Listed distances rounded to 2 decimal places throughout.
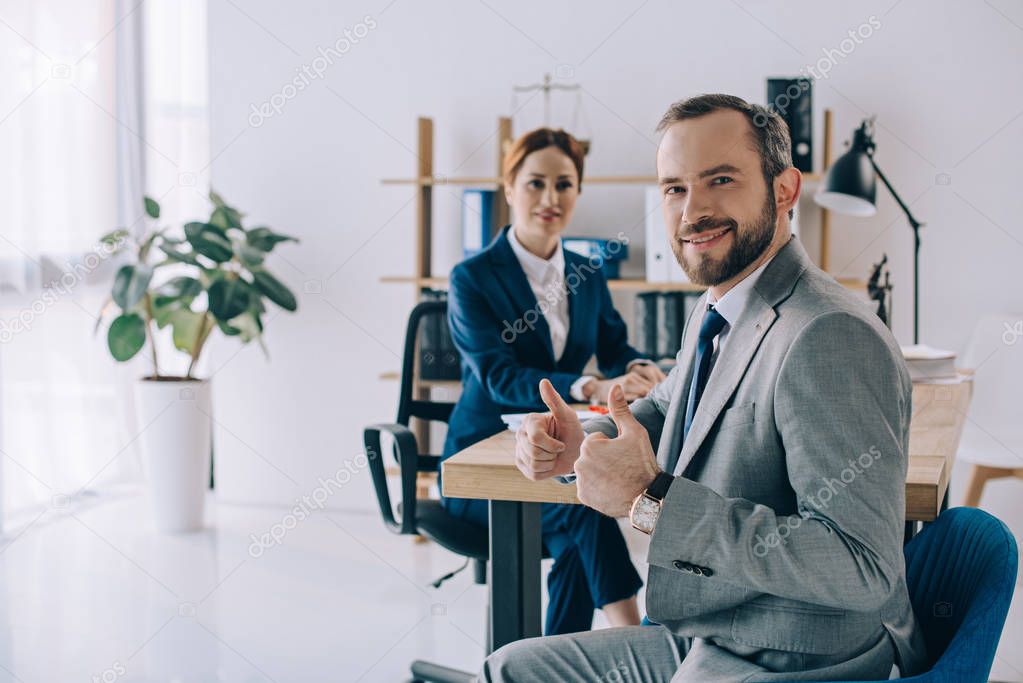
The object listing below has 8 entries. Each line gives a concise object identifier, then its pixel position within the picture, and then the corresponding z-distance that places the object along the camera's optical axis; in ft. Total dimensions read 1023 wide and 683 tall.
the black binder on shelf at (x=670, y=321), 12.41
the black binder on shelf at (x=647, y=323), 12.58
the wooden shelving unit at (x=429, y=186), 12.92
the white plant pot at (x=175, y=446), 13.10
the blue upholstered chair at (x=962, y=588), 3.45
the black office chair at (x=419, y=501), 7.27
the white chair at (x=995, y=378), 12.10
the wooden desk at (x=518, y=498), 4.79
